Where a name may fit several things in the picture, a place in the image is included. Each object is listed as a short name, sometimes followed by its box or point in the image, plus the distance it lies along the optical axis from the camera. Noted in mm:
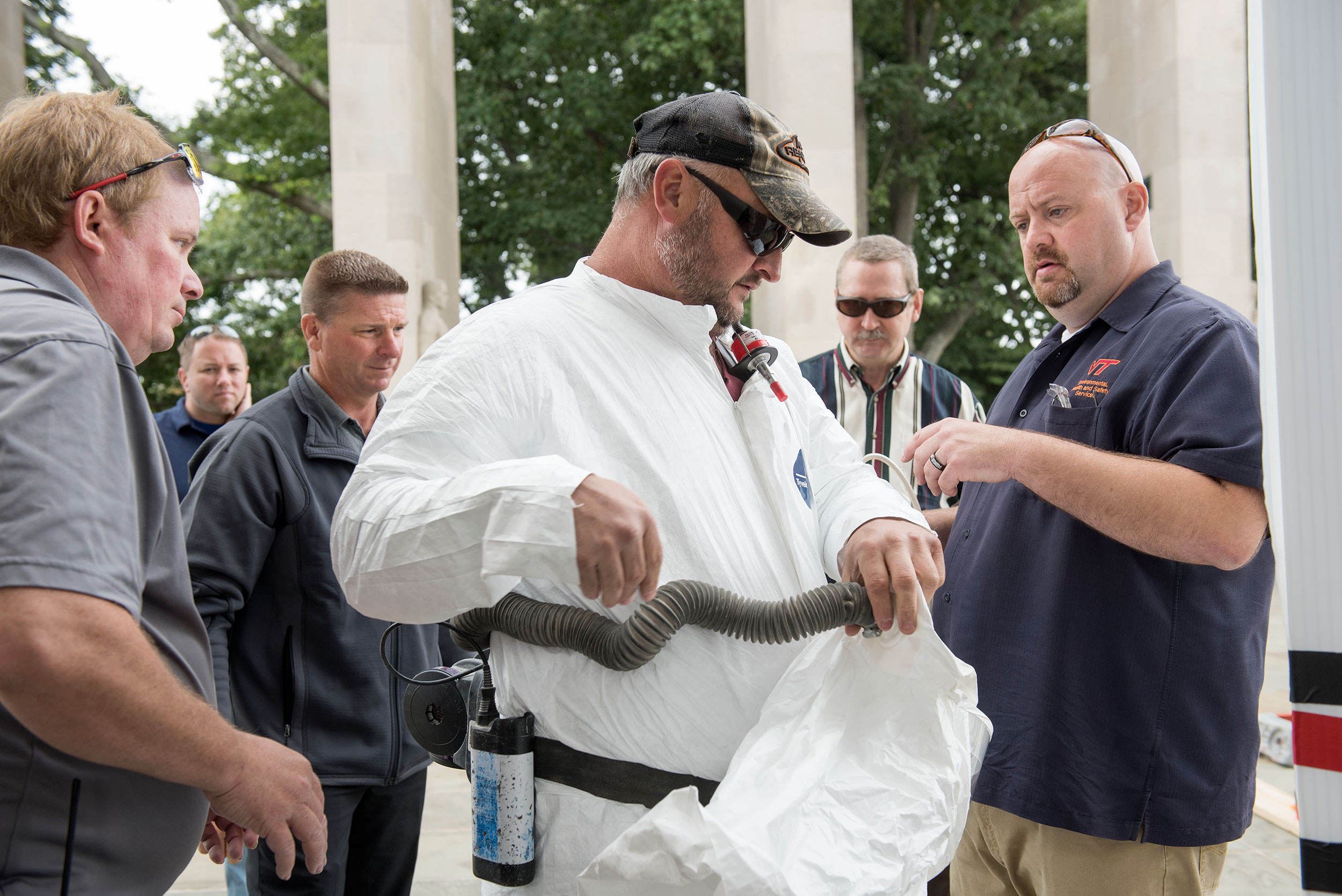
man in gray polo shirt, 1242
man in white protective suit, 1404
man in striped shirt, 4117
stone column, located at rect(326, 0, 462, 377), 11109
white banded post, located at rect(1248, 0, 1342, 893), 1296
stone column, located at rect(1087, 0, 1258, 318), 11789
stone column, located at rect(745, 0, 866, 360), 10992
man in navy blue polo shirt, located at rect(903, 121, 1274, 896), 2090
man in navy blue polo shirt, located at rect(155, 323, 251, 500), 5219
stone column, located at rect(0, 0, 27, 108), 7836
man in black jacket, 2693
